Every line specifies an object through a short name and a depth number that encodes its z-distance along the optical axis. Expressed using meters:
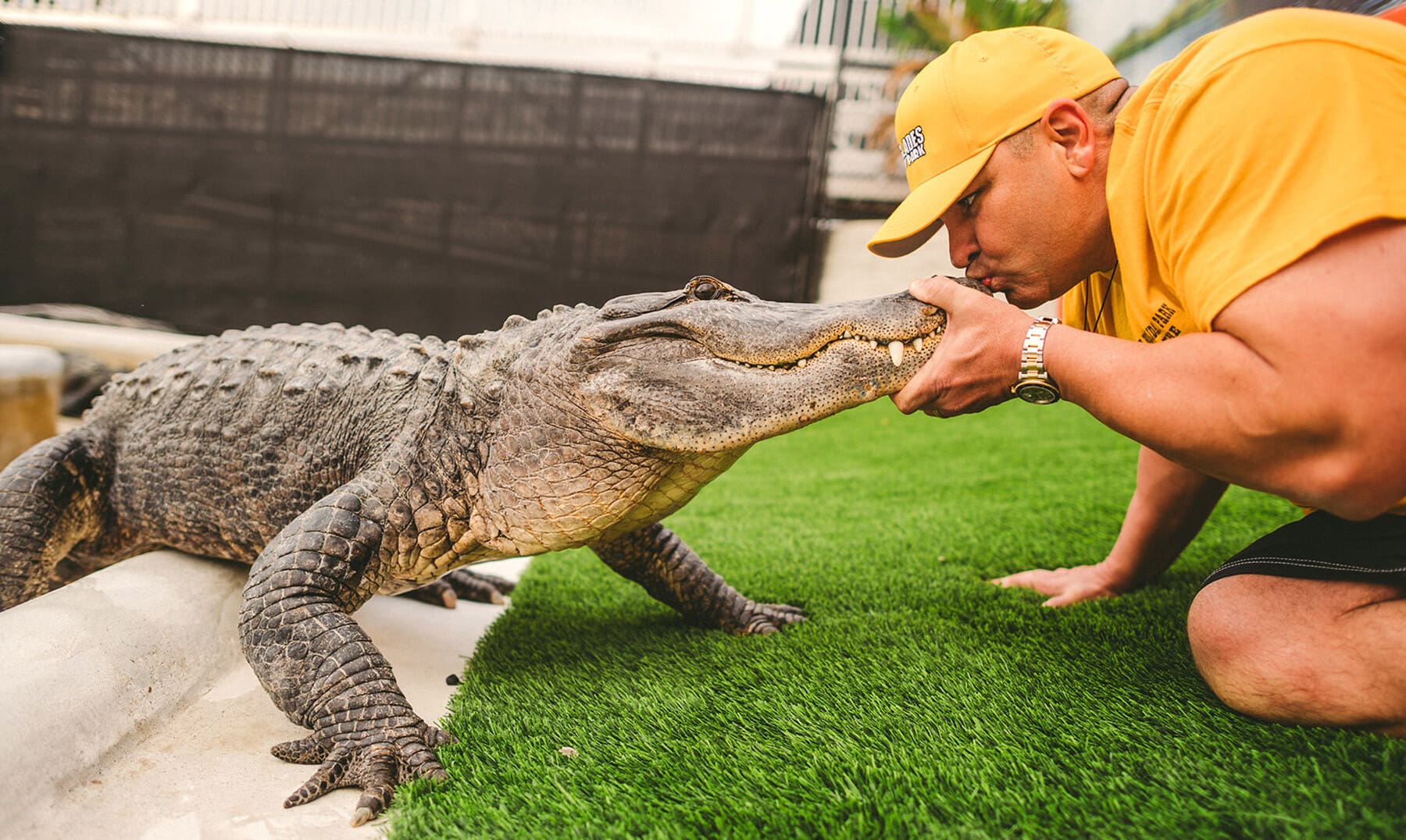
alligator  1.67
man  1.12
